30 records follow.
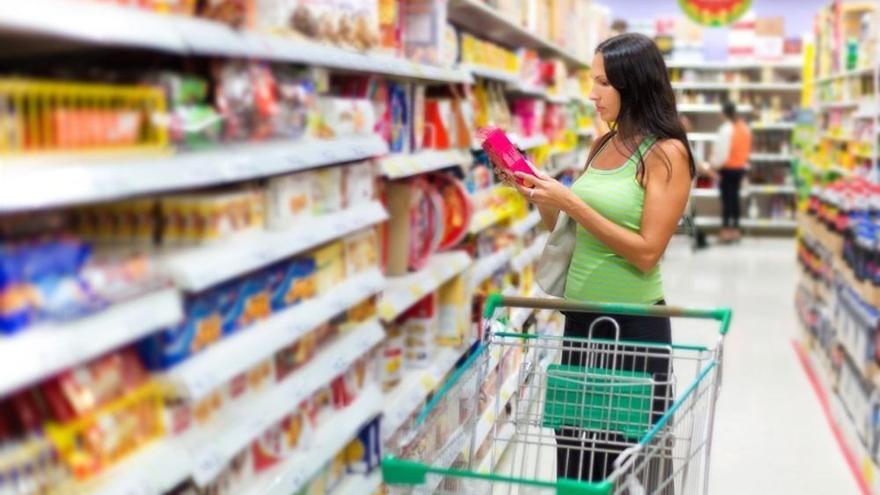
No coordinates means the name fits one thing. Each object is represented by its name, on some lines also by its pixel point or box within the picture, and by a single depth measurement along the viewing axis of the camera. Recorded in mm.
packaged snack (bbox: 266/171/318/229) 2074
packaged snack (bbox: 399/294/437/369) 3430
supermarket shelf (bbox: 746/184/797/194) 12953
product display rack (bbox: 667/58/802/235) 13133
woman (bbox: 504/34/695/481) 2525
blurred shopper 11538
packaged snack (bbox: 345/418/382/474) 2699
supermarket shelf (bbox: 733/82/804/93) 13195
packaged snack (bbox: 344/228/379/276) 2500
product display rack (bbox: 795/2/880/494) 4293
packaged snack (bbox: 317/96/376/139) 2363
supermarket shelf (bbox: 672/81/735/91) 13305
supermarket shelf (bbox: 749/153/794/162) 13156
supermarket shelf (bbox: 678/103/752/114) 13125
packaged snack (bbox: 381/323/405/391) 3164
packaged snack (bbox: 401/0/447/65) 3352
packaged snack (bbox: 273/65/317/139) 2086
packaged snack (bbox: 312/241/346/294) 2301
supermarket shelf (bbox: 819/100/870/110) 8425
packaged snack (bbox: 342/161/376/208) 2494
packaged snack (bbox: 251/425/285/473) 2129
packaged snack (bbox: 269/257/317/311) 2100
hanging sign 7844
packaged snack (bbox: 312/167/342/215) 2316
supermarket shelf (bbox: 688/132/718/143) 13188
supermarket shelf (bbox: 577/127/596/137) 7849
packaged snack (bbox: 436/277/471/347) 3650
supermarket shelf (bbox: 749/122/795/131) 13125
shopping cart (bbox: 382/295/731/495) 2135
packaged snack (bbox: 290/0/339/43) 2176
